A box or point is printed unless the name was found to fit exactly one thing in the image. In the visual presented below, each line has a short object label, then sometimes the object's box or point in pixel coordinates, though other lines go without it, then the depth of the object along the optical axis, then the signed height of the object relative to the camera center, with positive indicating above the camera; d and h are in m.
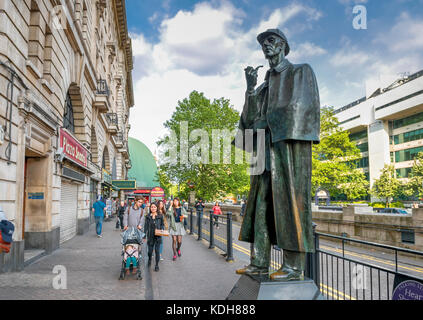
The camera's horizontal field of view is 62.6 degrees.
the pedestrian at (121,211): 20.37 -1.30
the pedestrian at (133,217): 9.74 -0.79
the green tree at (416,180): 44.81 +1.15
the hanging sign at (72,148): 12.70 +1.68
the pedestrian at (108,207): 26.78 -1.41
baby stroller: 7.75 -1.31
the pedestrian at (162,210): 10.08 -0.62
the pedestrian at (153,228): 9.38 -1.06
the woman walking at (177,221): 10.94 -1.04
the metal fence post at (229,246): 10.03 -1.65
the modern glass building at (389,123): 55.84 +11.87
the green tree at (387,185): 48.56 +0.55
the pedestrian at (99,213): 16.91 -1.17
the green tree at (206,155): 35.19 +3.44
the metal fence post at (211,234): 12.94 -1.69
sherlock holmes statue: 3.79 +0.20
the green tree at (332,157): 33.28 +3.25
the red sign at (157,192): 31.66 -0.29
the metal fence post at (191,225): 19.08 -1.98
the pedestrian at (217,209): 22.64 -1.31
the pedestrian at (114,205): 32.69 -1.55
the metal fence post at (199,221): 16.06 -1.55
